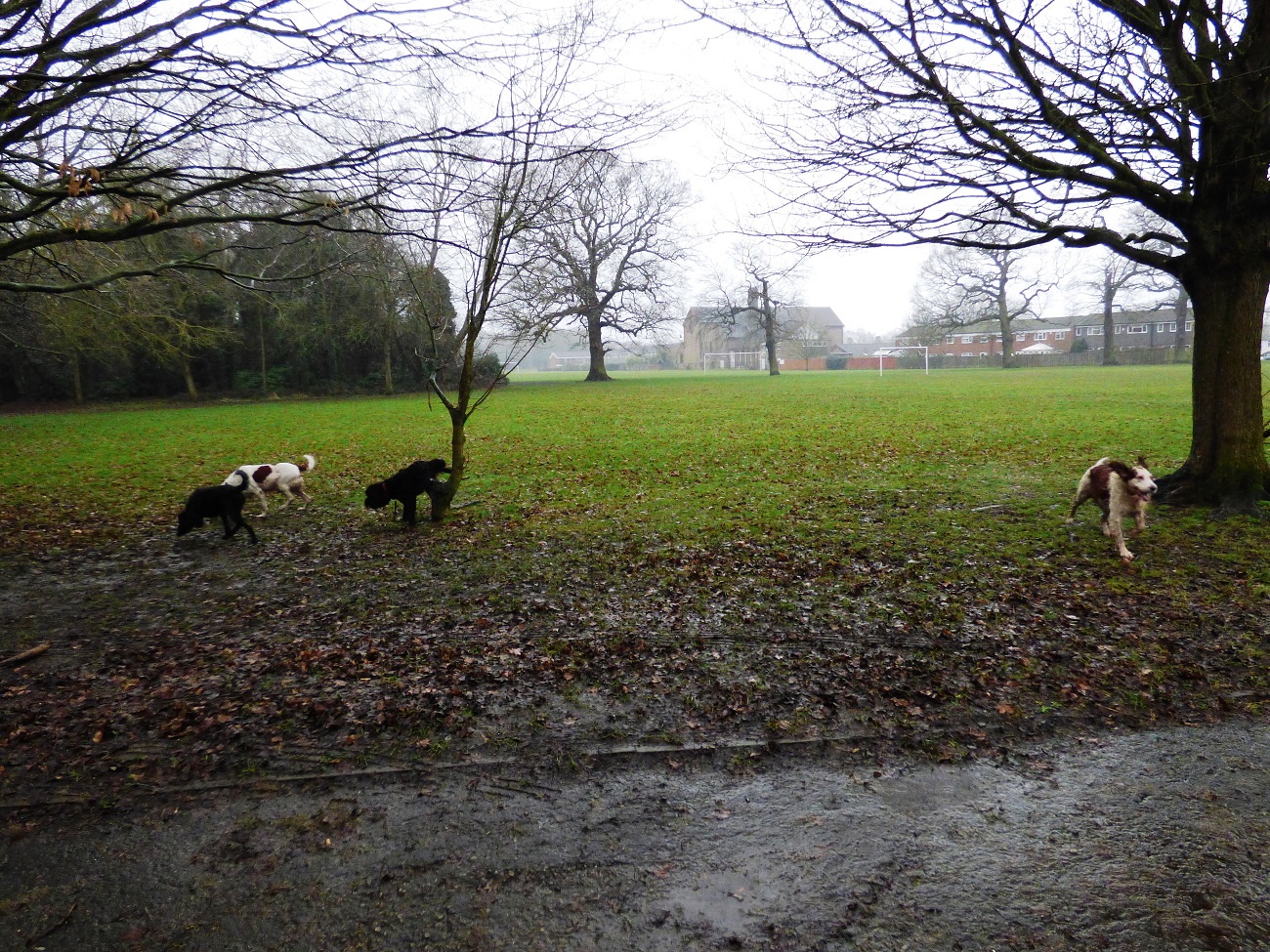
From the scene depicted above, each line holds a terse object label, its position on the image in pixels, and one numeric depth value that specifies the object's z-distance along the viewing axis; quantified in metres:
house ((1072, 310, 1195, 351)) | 68.38
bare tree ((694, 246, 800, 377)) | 51.47
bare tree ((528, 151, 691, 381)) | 40.81
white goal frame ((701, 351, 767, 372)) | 88.00
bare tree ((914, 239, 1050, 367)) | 53.44
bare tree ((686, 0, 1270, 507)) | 6.71
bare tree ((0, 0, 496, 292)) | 5.19
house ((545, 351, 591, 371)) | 117.43
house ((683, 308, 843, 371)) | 81.50
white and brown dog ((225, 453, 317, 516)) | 9.24
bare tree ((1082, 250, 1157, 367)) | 51.38
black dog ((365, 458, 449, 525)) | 8.30
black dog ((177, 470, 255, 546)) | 8.01
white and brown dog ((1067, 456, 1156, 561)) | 6.62
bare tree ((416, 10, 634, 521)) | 6.52
